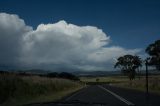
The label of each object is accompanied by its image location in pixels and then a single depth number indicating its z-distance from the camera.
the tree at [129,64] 53.60
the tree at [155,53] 39.40
